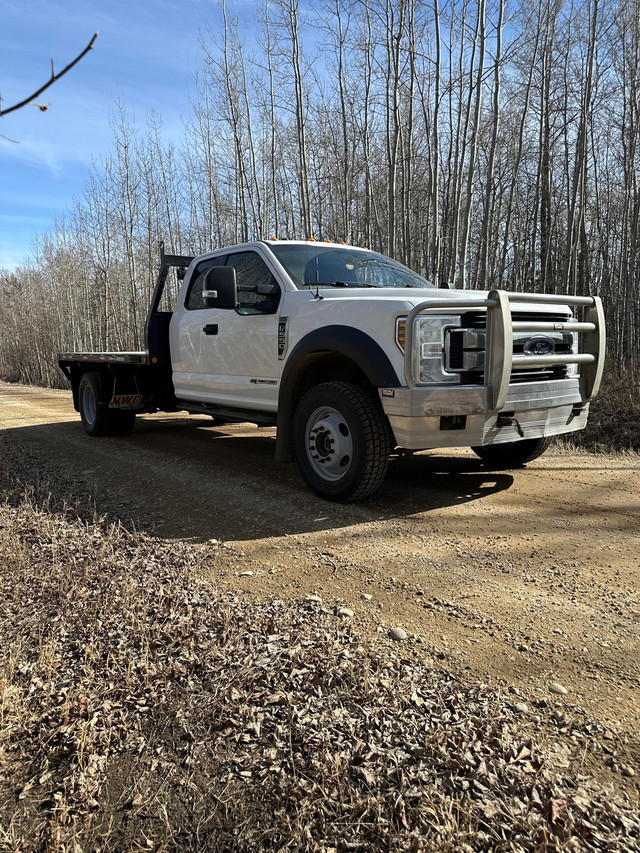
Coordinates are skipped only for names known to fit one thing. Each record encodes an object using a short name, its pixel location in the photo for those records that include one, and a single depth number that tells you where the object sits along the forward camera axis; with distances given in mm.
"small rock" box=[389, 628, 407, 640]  2738
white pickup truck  4070
